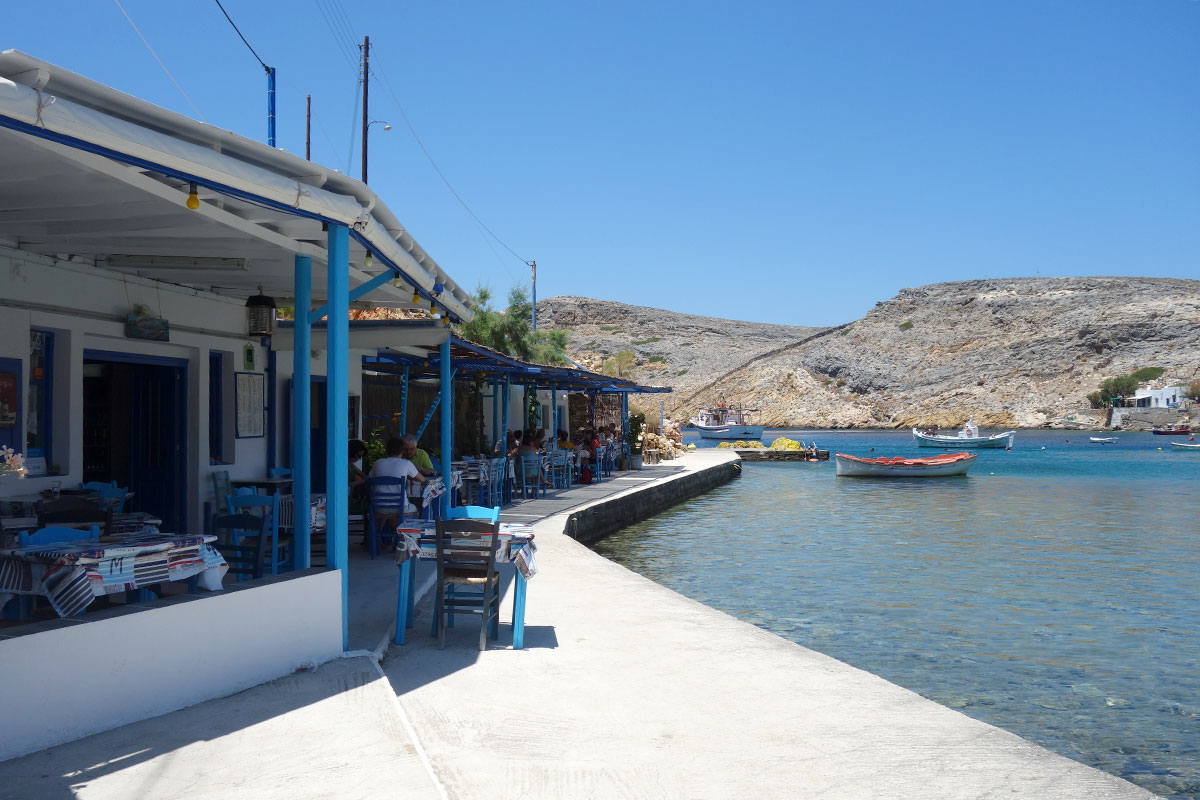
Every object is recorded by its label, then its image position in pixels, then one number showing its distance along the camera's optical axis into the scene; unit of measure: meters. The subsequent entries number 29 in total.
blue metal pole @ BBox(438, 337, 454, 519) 9.80
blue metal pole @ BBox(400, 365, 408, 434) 13.23
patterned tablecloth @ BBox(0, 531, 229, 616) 4.20
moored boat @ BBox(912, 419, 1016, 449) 56.88
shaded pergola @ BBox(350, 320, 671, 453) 9.95
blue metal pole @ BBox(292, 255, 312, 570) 5.86
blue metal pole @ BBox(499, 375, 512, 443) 16.02
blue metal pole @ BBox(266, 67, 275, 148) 15.20
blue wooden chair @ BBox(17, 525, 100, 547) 4.57
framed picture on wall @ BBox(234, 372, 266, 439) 9.52
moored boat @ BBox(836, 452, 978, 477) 31.75
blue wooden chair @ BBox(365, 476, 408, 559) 8.87
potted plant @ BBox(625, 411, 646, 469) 27.98
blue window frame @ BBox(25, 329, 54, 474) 6.93
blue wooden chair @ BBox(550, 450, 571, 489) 18.08
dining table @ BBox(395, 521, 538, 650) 5.83
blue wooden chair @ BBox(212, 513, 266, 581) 6.18
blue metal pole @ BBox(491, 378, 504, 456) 17.17
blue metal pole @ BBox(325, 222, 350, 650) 5.26
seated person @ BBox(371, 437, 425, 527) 8.89
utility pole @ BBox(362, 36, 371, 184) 23.60
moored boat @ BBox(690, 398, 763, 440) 52.41
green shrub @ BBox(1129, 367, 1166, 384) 92.25
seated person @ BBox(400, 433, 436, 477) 9.54
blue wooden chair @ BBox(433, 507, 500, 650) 5.70
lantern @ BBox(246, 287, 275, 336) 9.12
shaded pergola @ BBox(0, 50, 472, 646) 3.65
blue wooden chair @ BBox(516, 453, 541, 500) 16.25
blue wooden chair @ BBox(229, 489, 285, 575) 6.89
